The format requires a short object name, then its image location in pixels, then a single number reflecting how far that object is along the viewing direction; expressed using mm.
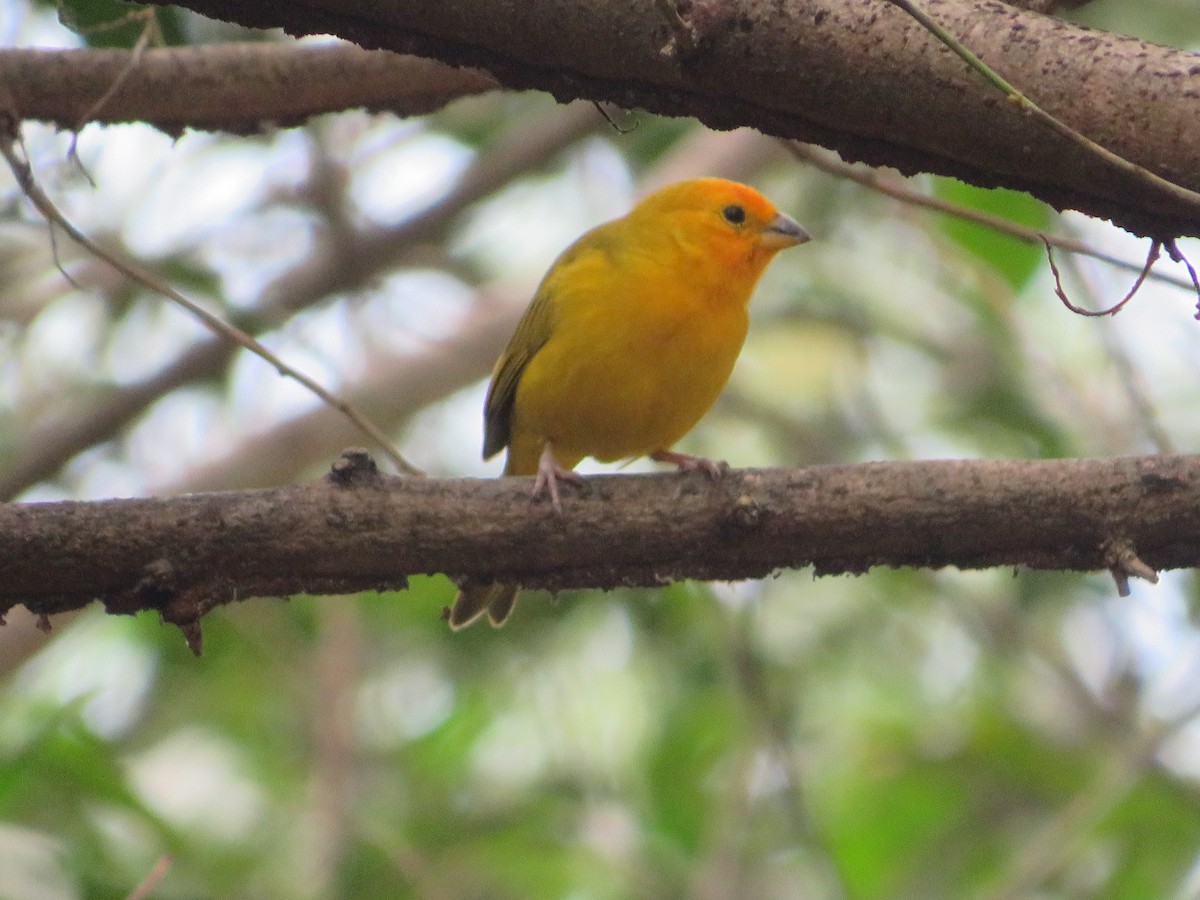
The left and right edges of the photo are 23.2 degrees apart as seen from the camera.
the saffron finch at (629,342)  8047
